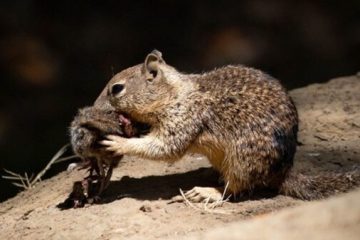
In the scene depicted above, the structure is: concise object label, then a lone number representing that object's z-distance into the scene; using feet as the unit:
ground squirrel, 29.91
